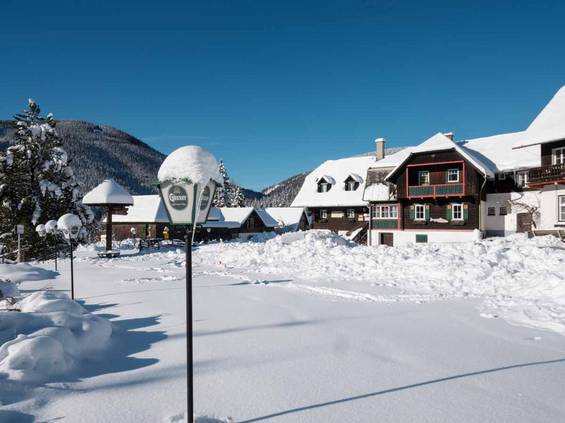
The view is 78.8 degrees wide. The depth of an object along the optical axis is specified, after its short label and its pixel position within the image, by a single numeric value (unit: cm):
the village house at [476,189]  2198
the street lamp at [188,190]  372
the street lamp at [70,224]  1188
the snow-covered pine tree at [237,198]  7819
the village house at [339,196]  3706
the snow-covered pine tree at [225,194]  7012
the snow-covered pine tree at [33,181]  2639
